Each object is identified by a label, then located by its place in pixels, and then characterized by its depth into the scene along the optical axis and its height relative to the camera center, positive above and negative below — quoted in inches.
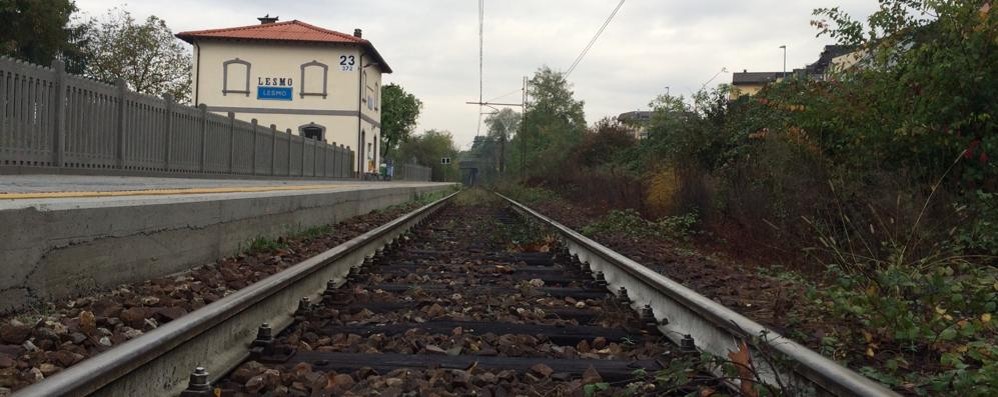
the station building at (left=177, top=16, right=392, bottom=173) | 1867.6 +223.4
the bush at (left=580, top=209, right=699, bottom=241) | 494.3 -30.5
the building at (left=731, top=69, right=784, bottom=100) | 4501.7 +677.9
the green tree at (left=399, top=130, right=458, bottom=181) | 4881.9 +157.4
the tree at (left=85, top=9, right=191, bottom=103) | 1913.1 +275.9
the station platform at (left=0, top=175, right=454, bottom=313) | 159.9 -18.2
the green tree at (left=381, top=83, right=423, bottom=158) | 3444.9 +278.6
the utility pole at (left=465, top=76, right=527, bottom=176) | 1612.8 +105.8
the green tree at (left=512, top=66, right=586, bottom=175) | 2960.1 +335.9
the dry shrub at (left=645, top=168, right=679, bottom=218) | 565.8 -7.8
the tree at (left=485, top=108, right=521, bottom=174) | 5142.7 +392.7
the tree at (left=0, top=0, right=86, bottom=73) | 1530.5 +277.9
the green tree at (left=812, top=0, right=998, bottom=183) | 305.1 +41.5
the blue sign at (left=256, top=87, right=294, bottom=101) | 1866.4 +186.1
